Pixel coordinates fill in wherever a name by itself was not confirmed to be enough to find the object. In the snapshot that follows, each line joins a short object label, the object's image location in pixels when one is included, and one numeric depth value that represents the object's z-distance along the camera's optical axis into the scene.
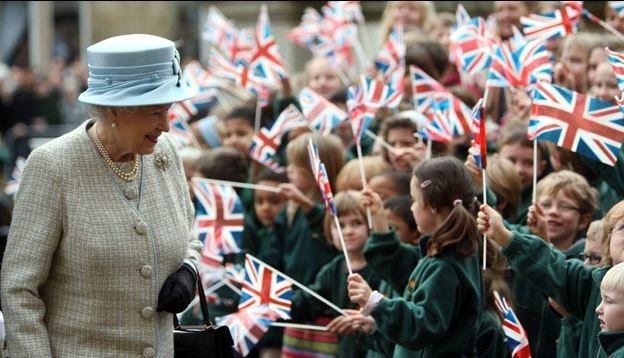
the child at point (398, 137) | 15.17
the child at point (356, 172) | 14.98
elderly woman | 9.11
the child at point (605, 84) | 14.27
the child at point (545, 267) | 11.20
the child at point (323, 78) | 18.81
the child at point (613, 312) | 9.66
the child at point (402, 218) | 13.70
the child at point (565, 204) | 13.00
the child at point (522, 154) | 14.45
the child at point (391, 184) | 14.22
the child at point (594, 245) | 11.67
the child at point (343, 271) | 14.04
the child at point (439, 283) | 11.41
